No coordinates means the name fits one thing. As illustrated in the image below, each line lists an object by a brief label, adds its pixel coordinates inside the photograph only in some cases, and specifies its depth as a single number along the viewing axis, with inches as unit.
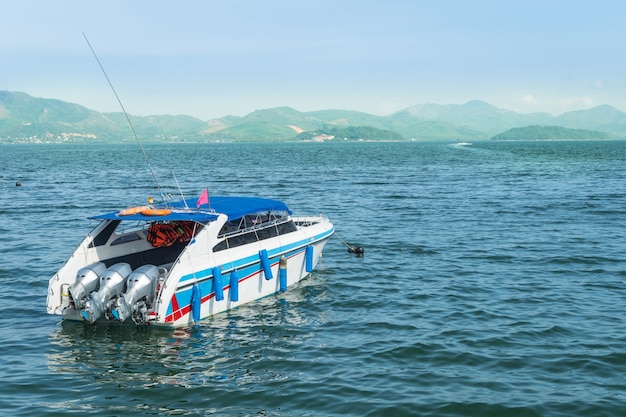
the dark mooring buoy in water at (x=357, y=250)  1057.5
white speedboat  656.4
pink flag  775.1
